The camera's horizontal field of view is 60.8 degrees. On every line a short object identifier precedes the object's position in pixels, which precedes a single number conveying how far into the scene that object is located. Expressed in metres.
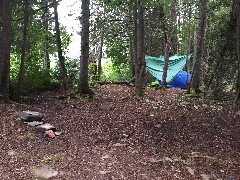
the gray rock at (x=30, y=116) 3.95
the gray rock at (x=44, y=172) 2.53
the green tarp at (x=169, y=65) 9.09
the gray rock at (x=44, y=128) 3.65
